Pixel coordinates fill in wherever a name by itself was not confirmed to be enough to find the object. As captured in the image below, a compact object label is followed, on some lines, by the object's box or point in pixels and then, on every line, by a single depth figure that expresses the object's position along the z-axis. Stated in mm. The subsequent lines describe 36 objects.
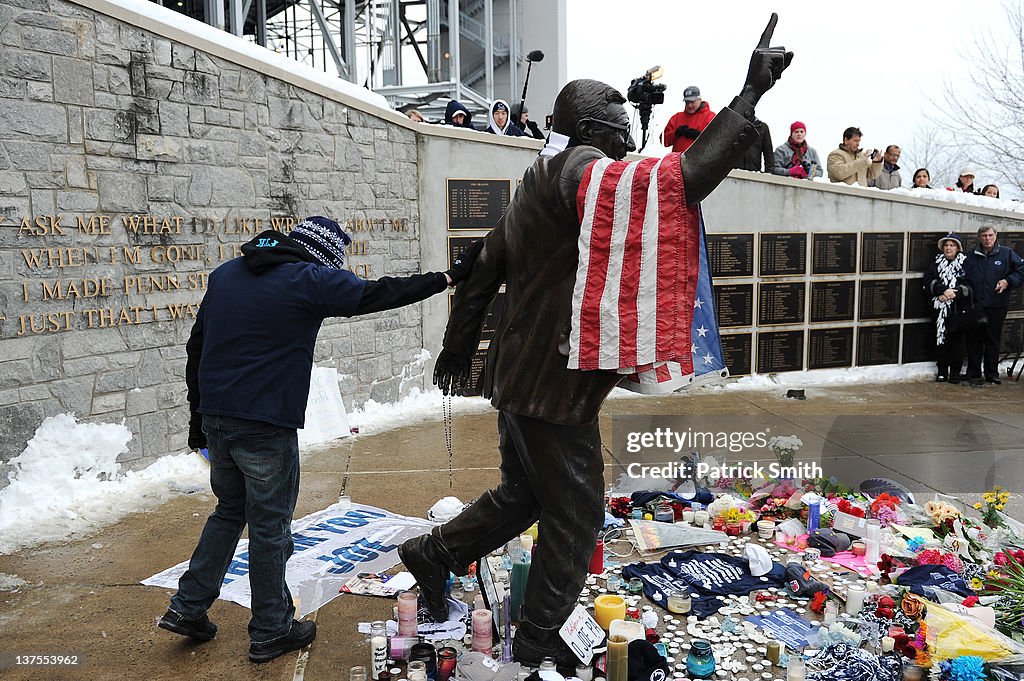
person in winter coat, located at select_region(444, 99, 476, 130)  8734
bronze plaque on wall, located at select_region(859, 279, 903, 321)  9969
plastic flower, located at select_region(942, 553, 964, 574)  3965
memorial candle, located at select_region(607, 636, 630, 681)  2943
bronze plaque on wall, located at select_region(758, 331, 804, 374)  9594
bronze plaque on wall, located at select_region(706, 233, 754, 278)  9281
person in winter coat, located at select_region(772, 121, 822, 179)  9922
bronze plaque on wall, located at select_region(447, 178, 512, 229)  8156
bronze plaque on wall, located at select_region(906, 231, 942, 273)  10094
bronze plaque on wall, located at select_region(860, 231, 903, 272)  9883
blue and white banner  3932
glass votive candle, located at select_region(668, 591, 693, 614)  3633
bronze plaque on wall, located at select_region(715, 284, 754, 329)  9359
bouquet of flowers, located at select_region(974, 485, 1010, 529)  4584
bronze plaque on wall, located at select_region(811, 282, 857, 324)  9750
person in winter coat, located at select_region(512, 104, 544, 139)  9289
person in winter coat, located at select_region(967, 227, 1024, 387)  9719
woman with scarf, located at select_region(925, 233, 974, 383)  9773
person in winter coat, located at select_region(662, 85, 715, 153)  9320
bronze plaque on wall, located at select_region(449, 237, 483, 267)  8188
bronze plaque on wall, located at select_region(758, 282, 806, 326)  9531
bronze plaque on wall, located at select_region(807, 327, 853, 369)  9797
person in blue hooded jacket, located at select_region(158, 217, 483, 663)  3152
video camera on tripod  8359
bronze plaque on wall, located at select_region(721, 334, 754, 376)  9438
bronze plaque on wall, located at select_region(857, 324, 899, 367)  10023
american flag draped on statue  2738
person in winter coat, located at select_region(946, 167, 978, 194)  12172
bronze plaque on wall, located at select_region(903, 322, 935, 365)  10219
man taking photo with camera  10117
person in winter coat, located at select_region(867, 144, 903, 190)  10562
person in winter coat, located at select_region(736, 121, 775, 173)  9648
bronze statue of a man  3006
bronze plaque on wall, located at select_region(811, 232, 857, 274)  9695
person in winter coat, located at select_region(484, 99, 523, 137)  8891
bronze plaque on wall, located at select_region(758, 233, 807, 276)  9469
